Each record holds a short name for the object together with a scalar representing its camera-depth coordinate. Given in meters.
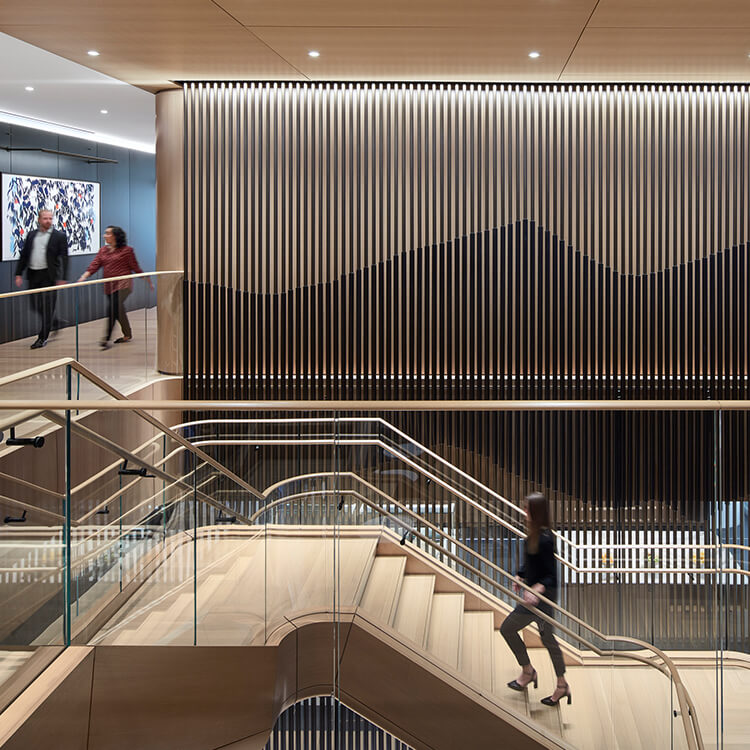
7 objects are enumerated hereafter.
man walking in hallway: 8.23
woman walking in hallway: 8.59
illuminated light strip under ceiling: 12.09
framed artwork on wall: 11.66
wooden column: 9.13
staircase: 3.14
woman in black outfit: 3.11
